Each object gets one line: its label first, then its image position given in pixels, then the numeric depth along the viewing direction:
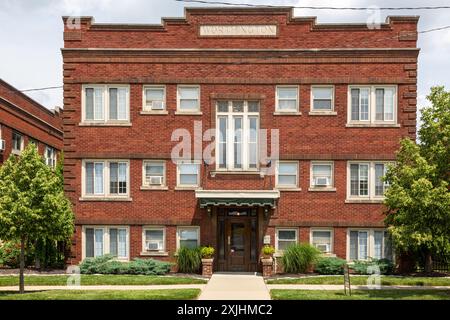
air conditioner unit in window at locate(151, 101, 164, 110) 25.08
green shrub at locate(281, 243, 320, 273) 23.69
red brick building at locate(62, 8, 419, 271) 24.70
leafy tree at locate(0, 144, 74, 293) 17.62
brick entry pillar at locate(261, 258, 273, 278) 23.48
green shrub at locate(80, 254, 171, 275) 23.41
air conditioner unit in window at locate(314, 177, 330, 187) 24.81
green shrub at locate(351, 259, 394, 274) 23.81
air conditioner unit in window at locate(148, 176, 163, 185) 24.98
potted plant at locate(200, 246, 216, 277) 23.25
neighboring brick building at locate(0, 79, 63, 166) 30.77
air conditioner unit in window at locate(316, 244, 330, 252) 24.78
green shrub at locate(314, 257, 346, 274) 23.58
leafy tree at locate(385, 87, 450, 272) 18.23
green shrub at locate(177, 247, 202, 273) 23.91
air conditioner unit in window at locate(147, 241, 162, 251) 24.82
